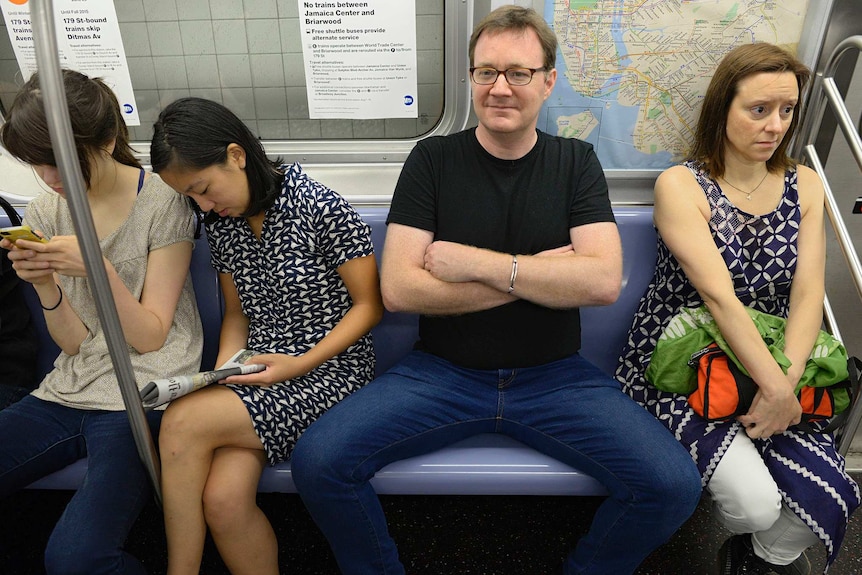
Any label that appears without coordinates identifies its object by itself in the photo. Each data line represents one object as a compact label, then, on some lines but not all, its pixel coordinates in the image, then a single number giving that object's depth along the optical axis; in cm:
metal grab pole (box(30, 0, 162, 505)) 93
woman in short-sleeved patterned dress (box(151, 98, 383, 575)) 154
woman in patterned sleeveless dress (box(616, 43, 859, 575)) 160
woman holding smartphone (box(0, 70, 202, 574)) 149
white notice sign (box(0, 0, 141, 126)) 217
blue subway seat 168
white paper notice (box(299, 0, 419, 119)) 212
